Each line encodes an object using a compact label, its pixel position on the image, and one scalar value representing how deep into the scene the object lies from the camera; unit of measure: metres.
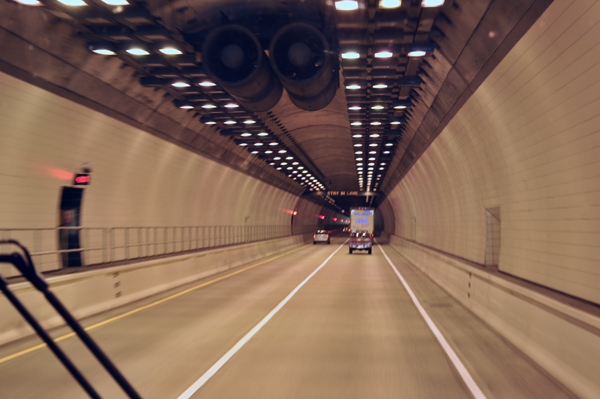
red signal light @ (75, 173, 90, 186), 16.98
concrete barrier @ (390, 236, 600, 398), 6.58
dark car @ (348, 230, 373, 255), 41.78
